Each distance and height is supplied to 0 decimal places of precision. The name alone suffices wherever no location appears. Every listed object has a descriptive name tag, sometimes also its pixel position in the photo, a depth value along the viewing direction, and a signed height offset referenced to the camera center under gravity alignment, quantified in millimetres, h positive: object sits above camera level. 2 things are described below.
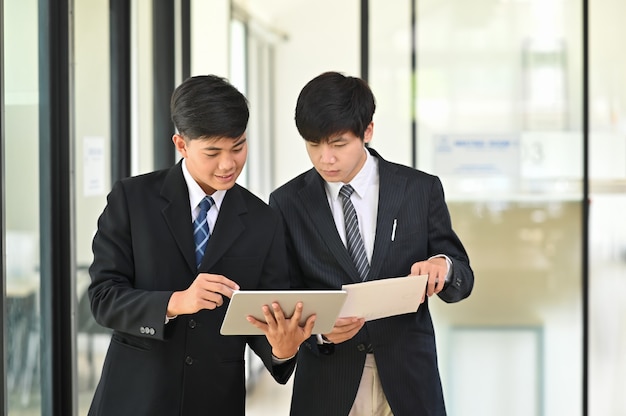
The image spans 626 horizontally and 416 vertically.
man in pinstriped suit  2506 -167
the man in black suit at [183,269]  2145 -189
